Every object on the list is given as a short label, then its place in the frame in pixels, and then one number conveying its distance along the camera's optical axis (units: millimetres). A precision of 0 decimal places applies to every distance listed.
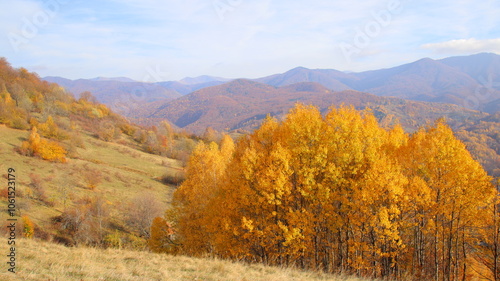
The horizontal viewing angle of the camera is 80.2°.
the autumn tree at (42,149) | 59231
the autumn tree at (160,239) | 28614
